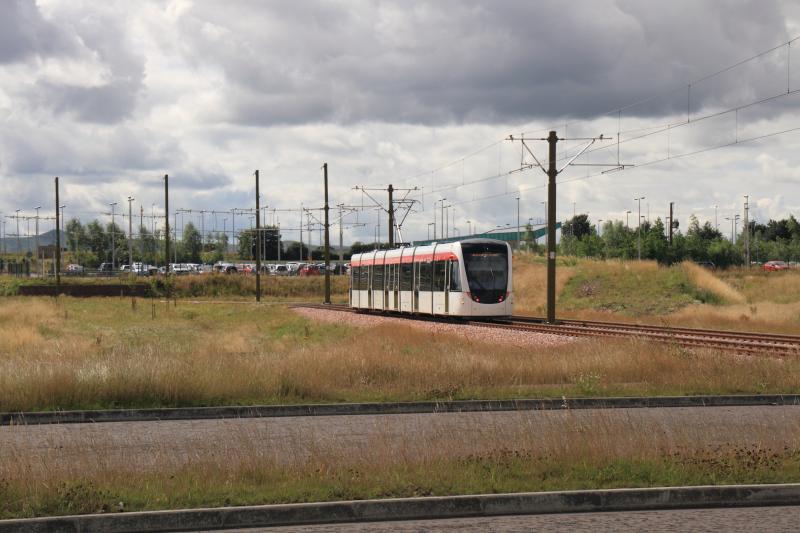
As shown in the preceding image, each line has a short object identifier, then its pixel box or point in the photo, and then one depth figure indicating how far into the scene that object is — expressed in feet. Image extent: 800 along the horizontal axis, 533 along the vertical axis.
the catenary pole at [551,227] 126.72
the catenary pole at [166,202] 255.41
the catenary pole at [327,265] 218.03
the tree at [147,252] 619.26
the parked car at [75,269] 445.95
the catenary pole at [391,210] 215.31
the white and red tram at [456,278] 134.62
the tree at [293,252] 645.10
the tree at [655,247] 397.97
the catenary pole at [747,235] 343.05
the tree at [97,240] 616.72
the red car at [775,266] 337.84
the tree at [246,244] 567.22
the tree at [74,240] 573.45
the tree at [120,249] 602.44
